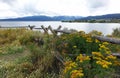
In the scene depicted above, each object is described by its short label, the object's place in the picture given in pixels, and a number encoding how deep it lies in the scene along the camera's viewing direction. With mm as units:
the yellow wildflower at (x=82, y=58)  1439
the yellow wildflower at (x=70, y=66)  1439
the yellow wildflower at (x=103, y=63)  1265
